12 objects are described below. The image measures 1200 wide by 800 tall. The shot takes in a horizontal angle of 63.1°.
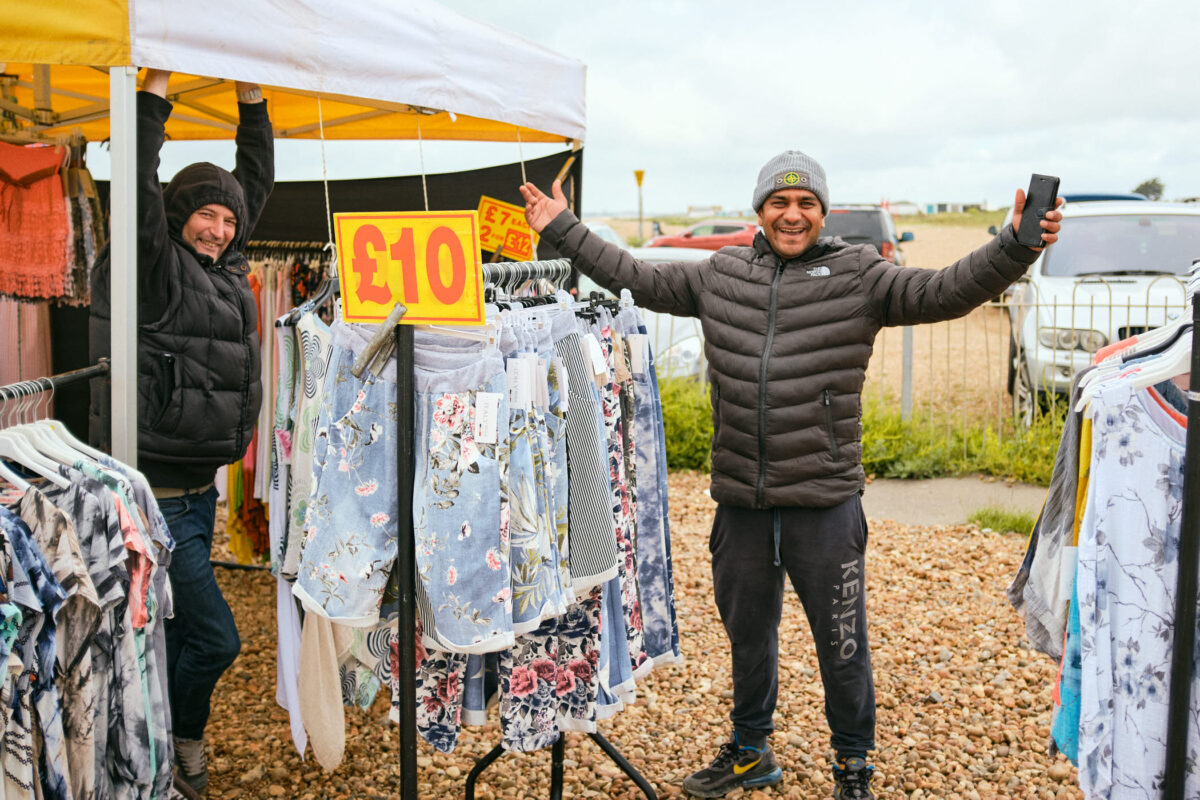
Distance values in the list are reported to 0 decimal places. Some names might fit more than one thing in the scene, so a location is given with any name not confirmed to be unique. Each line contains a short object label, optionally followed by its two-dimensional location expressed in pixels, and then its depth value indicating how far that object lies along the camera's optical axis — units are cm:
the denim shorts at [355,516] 236
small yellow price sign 424
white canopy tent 248
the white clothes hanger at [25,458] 234
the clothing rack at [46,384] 249
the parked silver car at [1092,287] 711
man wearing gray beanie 305
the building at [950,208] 6162
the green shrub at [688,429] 781
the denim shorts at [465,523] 230
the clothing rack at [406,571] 229
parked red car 1916
